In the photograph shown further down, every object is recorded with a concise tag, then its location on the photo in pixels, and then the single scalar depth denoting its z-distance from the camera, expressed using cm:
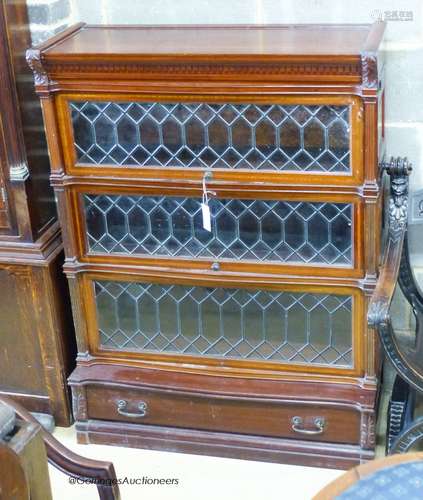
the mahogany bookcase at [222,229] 267
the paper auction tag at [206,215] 281
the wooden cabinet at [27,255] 296
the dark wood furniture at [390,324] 260
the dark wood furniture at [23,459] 139
